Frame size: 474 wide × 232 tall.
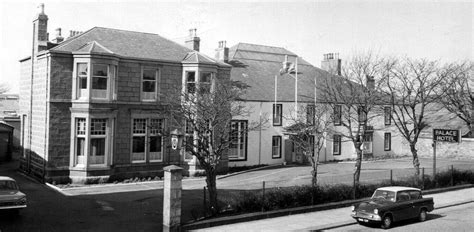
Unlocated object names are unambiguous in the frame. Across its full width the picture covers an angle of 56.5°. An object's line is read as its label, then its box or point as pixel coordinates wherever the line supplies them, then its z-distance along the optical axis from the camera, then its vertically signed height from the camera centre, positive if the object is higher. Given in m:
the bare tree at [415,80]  28.07 +3.69
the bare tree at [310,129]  22.89 +0.24
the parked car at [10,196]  17.61 -2.81
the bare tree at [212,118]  18.72 +0.62
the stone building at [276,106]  36.19 +2.19
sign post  27.12 +0.04
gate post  16.75 -2.60
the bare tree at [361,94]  25.13 +2.51
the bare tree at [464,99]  47.09 +4.20
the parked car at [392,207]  18.34 -3.11
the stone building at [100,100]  27.20 +1.86
